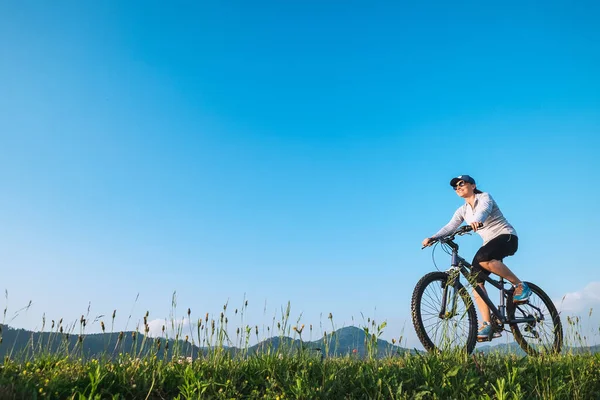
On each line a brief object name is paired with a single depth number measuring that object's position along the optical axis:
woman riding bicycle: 7.25
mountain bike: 6.48
